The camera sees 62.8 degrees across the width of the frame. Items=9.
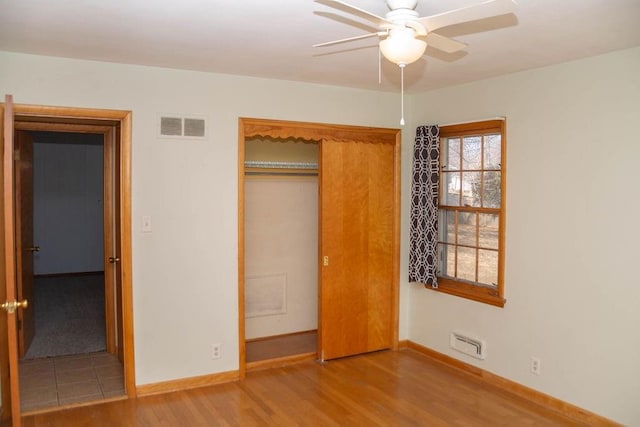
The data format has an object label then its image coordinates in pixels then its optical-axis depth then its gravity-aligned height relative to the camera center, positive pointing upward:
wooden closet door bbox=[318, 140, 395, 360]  4.72 -0.45
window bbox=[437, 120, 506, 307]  4.25 -0.10
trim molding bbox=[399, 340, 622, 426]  3.56 -1.46
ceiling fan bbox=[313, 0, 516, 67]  1.98 +0.72
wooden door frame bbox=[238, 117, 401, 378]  4.31 +0.54
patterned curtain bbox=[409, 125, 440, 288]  4.66 -0.05
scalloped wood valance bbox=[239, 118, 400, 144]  4.35 +0.60
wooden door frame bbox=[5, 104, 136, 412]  3.78 -0.01
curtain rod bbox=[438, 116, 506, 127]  4.12 +0.65
